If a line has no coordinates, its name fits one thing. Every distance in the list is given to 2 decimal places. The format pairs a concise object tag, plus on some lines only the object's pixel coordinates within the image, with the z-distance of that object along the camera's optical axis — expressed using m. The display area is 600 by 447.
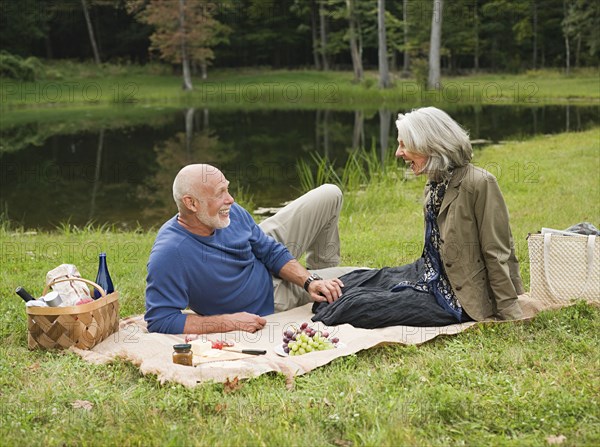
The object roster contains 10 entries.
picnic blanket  4.32
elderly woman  4.96
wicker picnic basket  4.81
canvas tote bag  5.26
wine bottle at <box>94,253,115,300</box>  5.32
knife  4.65
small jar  4.46
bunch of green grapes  4.67
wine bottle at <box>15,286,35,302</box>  4.96
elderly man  4.98
